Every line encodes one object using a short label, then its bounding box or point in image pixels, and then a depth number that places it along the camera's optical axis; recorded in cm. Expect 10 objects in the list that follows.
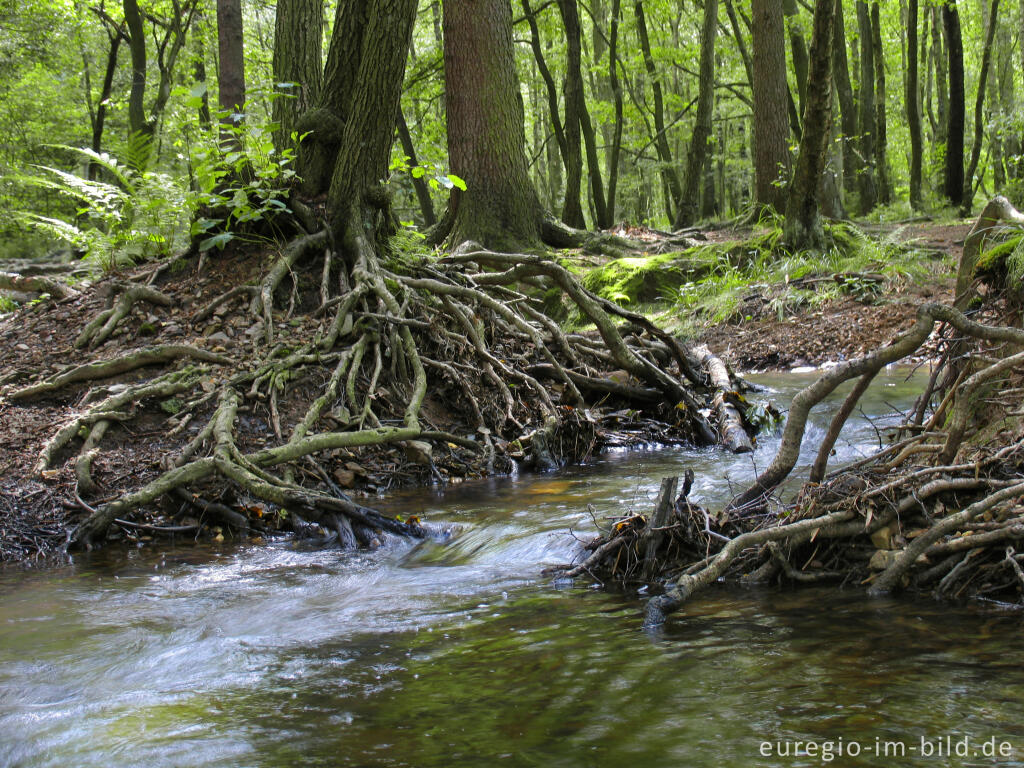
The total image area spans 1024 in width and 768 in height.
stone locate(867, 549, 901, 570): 316
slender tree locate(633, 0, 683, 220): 2131
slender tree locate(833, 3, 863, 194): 1845
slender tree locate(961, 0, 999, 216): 1766
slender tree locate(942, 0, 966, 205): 1553
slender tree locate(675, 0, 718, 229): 1720
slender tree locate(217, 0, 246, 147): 859
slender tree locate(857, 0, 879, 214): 1980
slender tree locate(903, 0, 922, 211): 1778
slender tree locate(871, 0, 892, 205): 1972
